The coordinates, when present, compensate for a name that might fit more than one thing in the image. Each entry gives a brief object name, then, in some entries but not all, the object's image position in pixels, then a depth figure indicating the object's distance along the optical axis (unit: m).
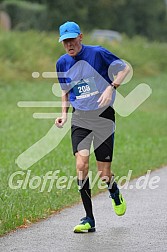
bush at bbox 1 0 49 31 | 67.42
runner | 12.77
